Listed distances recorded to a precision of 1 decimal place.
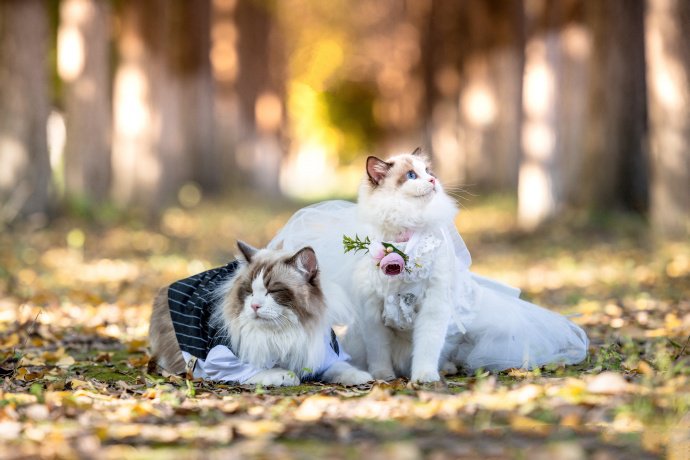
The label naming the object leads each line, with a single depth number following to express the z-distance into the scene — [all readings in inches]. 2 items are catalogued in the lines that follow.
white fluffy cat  235.9
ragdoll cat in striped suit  229.6
